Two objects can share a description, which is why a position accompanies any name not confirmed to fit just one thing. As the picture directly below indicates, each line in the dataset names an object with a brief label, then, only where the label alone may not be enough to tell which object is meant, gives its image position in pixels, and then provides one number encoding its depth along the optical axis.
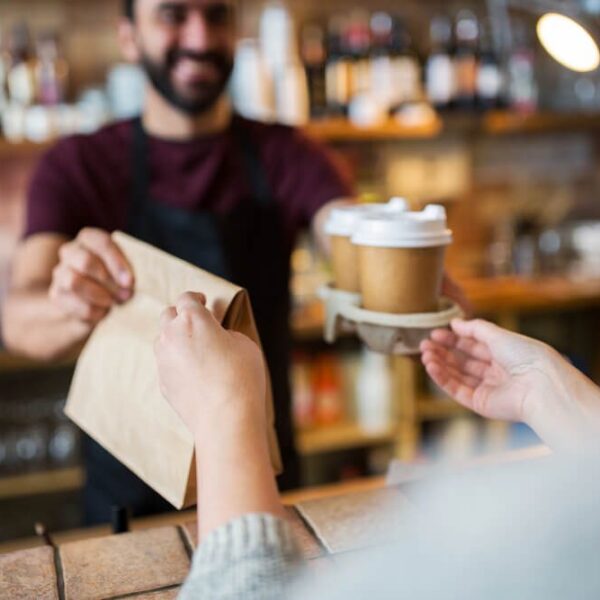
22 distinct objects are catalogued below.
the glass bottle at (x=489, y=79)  3.13
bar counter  0.80
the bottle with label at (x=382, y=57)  2.96
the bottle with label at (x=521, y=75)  3.24
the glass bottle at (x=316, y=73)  2.92
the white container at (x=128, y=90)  2.60
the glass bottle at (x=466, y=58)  3.11
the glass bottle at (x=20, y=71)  2.55
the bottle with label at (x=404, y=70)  2.98
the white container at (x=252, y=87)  2.72
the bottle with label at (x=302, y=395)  2.79
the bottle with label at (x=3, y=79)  2.53
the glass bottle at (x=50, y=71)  2.61
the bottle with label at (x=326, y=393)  2.83
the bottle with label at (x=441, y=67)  3.08
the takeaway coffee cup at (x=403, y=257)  1.00
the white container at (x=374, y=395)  2.85
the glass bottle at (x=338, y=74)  2.93
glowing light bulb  1.39
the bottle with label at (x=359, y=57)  2.90
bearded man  1.62
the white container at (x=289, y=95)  2.77
